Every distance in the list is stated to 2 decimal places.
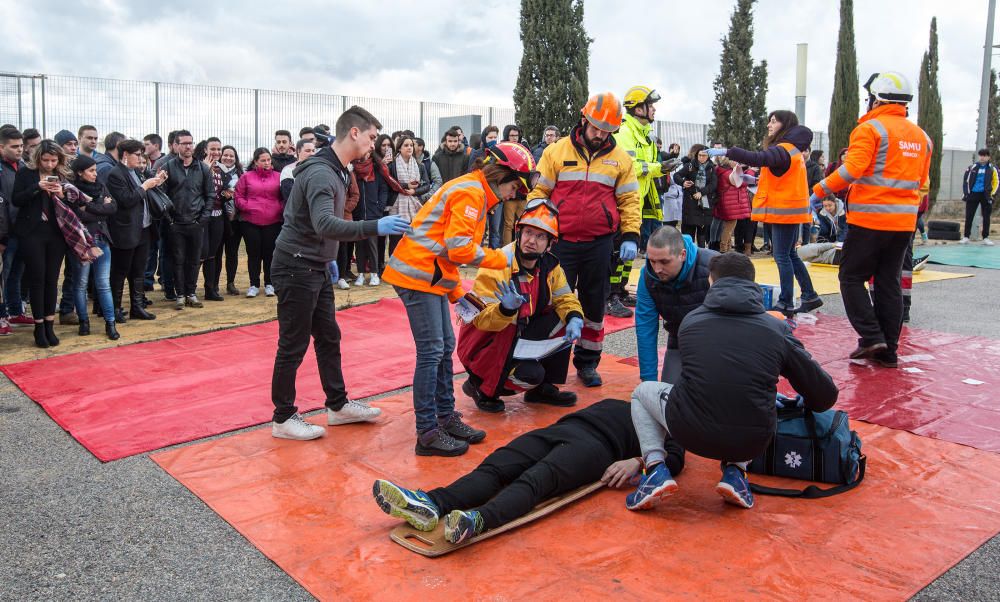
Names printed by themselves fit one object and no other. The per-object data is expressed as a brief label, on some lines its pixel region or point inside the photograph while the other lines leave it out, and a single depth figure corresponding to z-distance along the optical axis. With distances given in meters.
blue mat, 13.36
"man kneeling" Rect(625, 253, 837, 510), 3.36
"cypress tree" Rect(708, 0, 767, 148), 22.00
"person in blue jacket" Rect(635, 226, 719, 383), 4.31
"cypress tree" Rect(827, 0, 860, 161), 23.81
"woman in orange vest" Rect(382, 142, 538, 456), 4.13
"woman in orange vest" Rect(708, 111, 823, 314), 7.47
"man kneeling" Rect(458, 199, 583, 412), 4.73
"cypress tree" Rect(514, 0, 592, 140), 17.70
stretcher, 3.15
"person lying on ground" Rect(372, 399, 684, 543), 3.22
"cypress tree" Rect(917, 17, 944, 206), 24.41
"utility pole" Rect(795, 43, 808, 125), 18.59
